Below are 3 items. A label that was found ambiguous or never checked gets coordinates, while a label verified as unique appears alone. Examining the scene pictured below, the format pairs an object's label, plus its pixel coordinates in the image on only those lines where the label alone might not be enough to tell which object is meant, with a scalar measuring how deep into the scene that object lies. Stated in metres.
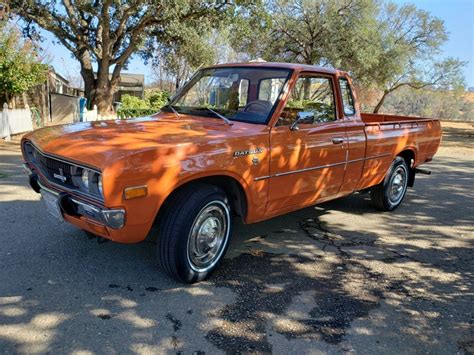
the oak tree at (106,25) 14.10
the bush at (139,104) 16.44
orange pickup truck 3.06
